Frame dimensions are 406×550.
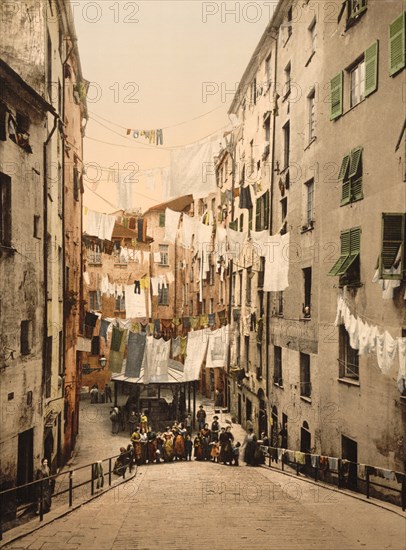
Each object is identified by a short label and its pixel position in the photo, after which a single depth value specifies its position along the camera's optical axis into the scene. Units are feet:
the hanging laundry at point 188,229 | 77.82
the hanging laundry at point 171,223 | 73.97
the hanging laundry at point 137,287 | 99.87
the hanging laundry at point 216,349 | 74.84
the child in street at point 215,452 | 68.74
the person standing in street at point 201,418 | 86.38
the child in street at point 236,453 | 67.10
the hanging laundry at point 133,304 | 94.22
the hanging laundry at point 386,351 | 40.65
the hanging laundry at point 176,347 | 87.47
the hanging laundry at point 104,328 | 85.46
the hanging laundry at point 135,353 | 78.69
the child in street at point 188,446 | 70.85
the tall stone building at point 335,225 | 44.96
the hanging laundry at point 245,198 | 83.87
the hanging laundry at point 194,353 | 74.18
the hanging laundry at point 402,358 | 38.88
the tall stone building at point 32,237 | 47.65
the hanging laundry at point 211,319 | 87.55
